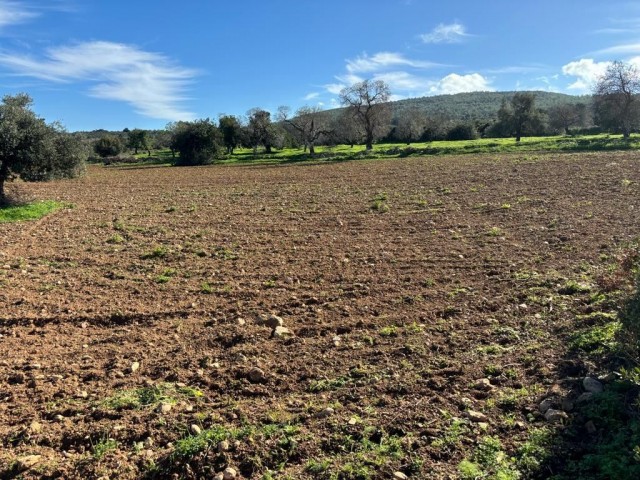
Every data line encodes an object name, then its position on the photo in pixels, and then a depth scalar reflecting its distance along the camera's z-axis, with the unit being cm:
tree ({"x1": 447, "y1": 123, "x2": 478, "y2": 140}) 7606
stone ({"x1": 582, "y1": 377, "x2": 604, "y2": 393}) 485
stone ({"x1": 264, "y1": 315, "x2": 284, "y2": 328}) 741
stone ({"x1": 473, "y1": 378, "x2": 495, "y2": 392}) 523
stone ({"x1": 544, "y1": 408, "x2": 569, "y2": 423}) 453
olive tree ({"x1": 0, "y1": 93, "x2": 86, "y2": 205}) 1853
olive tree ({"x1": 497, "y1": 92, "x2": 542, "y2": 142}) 6569
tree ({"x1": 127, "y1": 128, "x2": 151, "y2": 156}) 8712
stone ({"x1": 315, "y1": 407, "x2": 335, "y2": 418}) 492
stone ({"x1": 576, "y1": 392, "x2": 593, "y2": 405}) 472
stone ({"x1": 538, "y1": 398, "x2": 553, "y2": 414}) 473
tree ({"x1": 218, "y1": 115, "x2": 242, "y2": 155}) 7238
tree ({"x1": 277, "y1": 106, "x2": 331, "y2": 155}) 6625
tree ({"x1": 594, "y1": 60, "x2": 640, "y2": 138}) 5247
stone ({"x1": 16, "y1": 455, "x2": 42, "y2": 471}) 429
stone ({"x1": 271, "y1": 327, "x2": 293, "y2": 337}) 702
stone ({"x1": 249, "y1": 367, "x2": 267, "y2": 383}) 580
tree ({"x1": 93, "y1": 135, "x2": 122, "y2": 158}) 7928
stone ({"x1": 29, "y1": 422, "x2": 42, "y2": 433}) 483
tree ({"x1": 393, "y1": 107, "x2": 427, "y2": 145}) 7888
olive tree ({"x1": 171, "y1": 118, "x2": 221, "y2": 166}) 5625
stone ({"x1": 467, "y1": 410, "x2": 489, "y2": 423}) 466
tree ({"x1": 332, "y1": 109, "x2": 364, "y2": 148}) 6675
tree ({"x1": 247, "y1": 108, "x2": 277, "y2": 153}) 6994
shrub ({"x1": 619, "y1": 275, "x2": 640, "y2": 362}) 488
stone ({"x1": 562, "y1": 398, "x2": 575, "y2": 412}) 467
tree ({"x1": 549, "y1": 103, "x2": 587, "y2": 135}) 7738
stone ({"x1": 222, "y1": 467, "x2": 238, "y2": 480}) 412
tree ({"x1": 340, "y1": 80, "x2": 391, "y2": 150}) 6431
